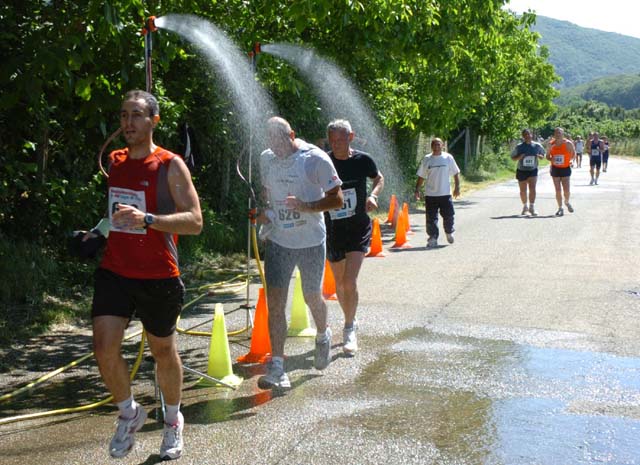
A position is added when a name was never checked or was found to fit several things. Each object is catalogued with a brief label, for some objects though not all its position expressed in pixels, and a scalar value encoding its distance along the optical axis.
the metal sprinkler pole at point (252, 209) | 7.31
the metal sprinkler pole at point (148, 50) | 6.05
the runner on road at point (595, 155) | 33.84
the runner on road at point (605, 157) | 43.85
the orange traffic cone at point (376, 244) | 14.73
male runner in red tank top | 5.09
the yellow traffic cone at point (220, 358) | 7.05
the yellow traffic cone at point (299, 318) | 8.90
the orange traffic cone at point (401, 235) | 15.94
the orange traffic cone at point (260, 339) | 7.84
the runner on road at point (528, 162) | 20.69
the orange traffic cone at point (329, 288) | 10.77
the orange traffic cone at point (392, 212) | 19.25
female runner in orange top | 20.92
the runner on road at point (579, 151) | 51.56
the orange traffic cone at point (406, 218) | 16.44
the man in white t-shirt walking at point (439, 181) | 15.97
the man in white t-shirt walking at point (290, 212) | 6.96
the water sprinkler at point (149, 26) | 6.31
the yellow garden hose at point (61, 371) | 6.13
